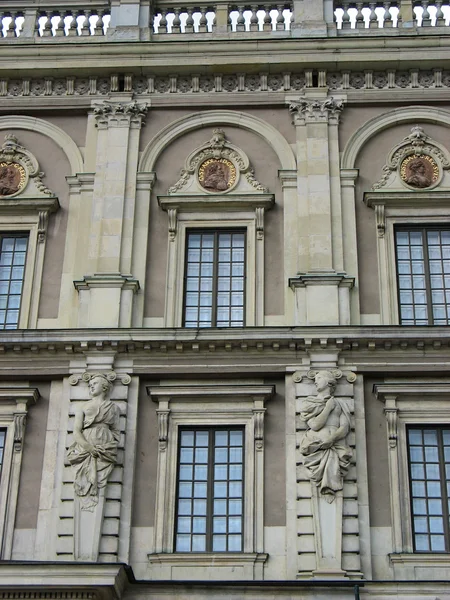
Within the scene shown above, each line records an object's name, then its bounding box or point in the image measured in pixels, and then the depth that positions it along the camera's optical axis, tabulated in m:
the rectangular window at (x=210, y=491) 23.28
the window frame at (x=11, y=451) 23.31
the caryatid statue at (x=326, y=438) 23.06
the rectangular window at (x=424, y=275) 25.78
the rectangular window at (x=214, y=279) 25.98
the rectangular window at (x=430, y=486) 23.06
